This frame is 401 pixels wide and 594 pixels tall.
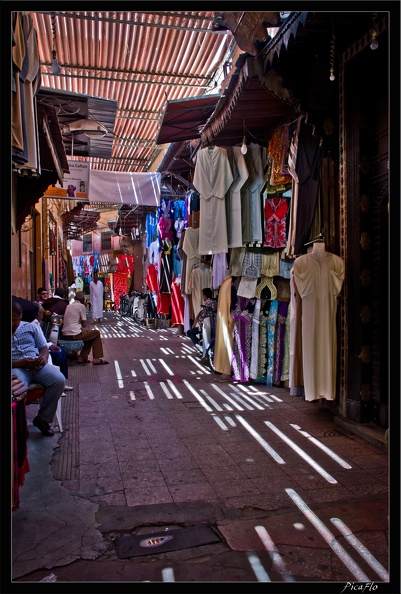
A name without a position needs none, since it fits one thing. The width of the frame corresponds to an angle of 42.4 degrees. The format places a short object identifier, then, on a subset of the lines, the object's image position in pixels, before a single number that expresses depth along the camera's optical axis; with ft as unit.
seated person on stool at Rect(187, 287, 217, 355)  29.60
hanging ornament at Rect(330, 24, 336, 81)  15.01
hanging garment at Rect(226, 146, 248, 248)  23.81
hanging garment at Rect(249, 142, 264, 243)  23.80
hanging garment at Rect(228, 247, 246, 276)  24.48
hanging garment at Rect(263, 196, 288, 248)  22.98
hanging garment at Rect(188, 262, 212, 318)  33.78
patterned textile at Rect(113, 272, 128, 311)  89.61
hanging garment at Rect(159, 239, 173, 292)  45.47
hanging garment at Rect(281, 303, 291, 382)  22.97
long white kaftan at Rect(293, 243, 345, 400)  17.08
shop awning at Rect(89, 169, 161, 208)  41.47
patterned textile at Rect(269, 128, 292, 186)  21.21
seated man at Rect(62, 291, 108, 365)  29.19
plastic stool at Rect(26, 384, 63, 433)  15.62
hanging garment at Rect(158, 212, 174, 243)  44.70
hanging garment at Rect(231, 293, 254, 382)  24.20
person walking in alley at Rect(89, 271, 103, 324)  63.10
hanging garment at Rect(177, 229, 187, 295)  36.16
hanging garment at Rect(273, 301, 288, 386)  23.16
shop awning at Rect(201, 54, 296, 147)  17.06
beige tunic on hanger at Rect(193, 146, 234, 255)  24.23
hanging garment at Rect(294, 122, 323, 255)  18.43
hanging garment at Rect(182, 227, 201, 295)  34.17
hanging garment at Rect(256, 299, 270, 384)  23.85
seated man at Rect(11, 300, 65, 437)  14.93
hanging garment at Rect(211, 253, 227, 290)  25.98
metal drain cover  9.39
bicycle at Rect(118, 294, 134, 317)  75.31
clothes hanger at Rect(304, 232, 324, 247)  17.42
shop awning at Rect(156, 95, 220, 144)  23.89
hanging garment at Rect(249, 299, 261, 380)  23.82
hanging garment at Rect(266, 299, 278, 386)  23.40
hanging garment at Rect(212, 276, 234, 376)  25.22
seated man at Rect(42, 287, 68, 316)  30.63
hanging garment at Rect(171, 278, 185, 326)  44.86
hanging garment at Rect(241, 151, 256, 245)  24.00
